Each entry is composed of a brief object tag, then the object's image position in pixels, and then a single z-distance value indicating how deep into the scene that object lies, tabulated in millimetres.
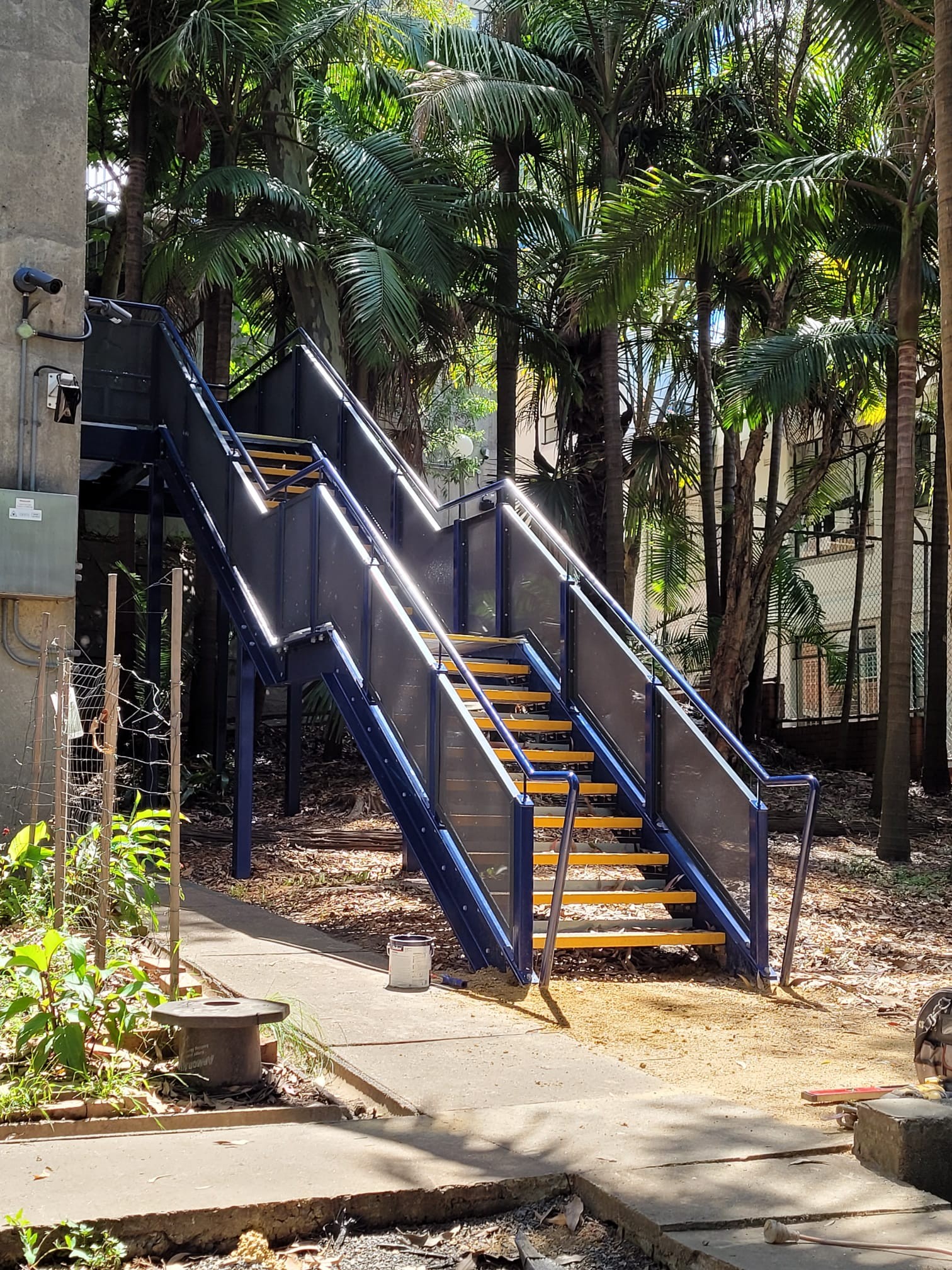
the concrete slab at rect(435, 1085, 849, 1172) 4523
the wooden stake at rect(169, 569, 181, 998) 5617
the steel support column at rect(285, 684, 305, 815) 14758
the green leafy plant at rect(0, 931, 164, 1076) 5000
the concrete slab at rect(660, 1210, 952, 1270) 3600
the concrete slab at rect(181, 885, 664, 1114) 5438
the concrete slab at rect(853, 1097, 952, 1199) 4270
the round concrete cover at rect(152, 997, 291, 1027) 5203
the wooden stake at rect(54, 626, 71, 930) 5945
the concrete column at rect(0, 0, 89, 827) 9531
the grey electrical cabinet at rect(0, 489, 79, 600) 9453
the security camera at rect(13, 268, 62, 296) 9555
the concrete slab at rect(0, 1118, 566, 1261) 3854
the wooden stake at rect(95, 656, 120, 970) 5504
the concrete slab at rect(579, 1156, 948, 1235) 3936
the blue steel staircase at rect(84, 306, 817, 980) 8023
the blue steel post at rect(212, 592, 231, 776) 15836
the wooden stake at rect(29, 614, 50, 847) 6547
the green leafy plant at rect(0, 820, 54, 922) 6527
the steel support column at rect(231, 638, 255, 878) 11391
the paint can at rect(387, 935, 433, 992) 7211
